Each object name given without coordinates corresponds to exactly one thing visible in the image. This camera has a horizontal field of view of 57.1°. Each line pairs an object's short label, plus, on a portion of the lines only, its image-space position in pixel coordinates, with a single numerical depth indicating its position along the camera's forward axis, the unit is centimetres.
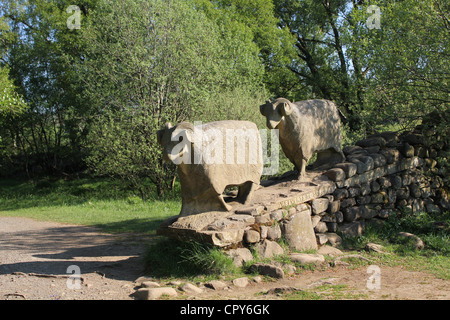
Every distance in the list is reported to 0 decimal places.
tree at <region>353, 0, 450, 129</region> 1042
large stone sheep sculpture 727
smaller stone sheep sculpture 874
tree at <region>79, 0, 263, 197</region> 1730
